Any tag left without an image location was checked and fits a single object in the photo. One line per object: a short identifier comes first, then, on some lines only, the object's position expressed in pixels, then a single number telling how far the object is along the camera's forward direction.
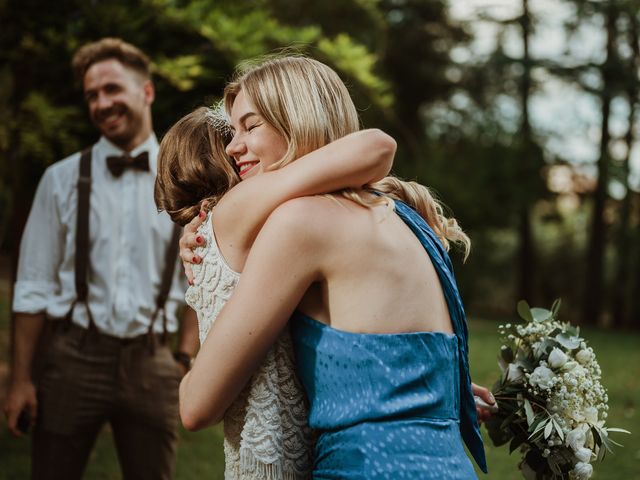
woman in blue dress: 1.67
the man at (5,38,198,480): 3.40
